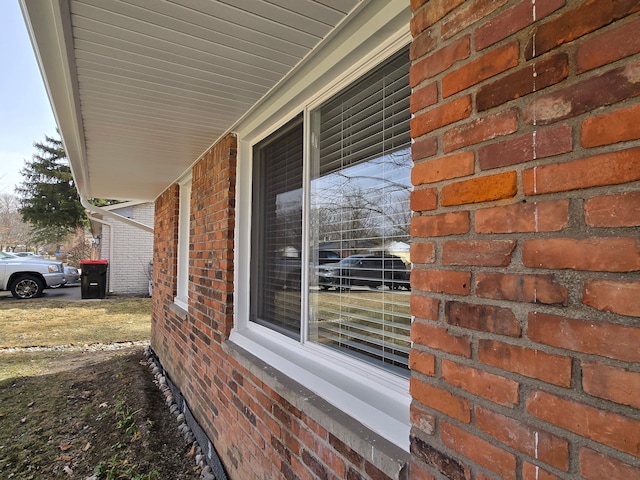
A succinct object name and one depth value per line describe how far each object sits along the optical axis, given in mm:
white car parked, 12438
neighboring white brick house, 13664
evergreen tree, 18984
